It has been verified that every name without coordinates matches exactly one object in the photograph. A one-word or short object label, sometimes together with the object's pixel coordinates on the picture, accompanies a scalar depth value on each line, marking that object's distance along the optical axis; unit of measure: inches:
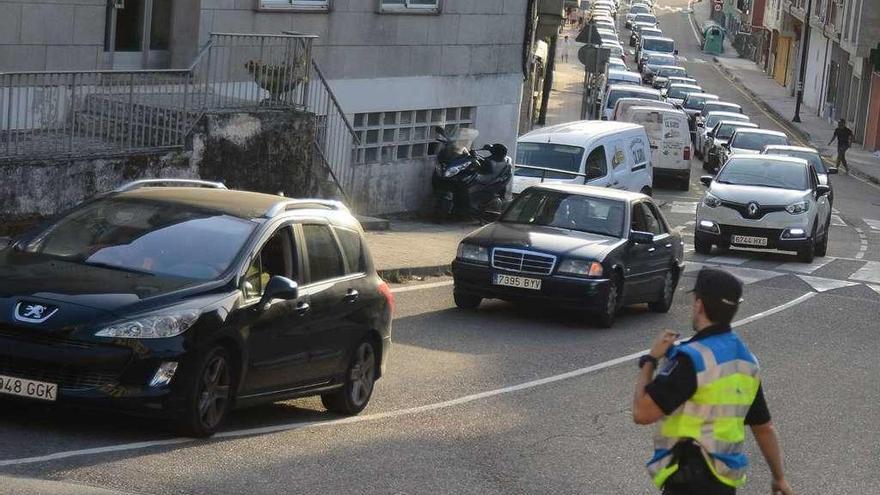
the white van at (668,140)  1605.6
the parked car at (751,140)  1684.3
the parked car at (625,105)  1673.4
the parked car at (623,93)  1987.0
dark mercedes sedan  689.0
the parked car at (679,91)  2524.6
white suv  1055.0
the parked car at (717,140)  1863.9
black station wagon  379.9
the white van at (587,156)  1106.1
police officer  241.6
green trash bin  4298.7
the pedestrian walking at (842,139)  2057.1
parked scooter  1082.1
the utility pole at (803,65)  2783.0
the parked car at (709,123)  2064.5
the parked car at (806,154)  1408.7
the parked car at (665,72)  2979.8
